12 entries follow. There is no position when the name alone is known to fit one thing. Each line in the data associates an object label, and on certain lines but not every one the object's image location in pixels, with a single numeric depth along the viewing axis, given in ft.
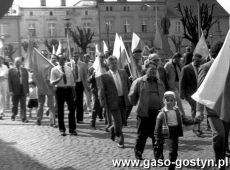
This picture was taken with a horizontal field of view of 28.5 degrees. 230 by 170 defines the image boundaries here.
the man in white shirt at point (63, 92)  34.30
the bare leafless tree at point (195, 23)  134.51
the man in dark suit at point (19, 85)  44.75
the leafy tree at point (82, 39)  197.34
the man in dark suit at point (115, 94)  29.48
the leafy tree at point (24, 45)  214.48
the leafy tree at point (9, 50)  210.09
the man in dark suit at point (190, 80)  32.86
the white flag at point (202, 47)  39.60
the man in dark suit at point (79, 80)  41.42
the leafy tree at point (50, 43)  208.20
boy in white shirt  21.61
